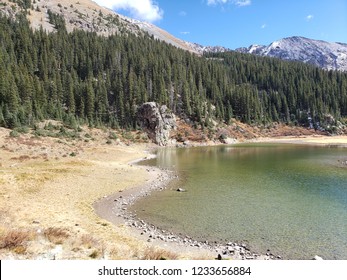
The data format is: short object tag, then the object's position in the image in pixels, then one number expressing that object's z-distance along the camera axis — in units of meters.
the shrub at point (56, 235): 16.66
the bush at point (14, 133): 64.74
